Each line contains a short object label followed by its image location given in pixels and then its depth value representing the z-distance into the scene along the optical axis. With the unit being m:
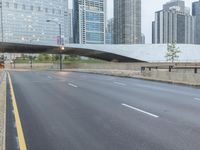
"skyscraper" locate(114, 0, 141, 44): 167.62
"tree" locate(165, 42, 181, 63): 94.31
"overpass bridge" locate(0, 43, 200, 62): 105.81
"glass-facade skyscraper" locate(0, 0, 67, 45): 117.19
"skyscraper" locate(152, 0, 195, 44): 166.38
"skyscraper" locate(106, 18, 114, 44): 184.10
